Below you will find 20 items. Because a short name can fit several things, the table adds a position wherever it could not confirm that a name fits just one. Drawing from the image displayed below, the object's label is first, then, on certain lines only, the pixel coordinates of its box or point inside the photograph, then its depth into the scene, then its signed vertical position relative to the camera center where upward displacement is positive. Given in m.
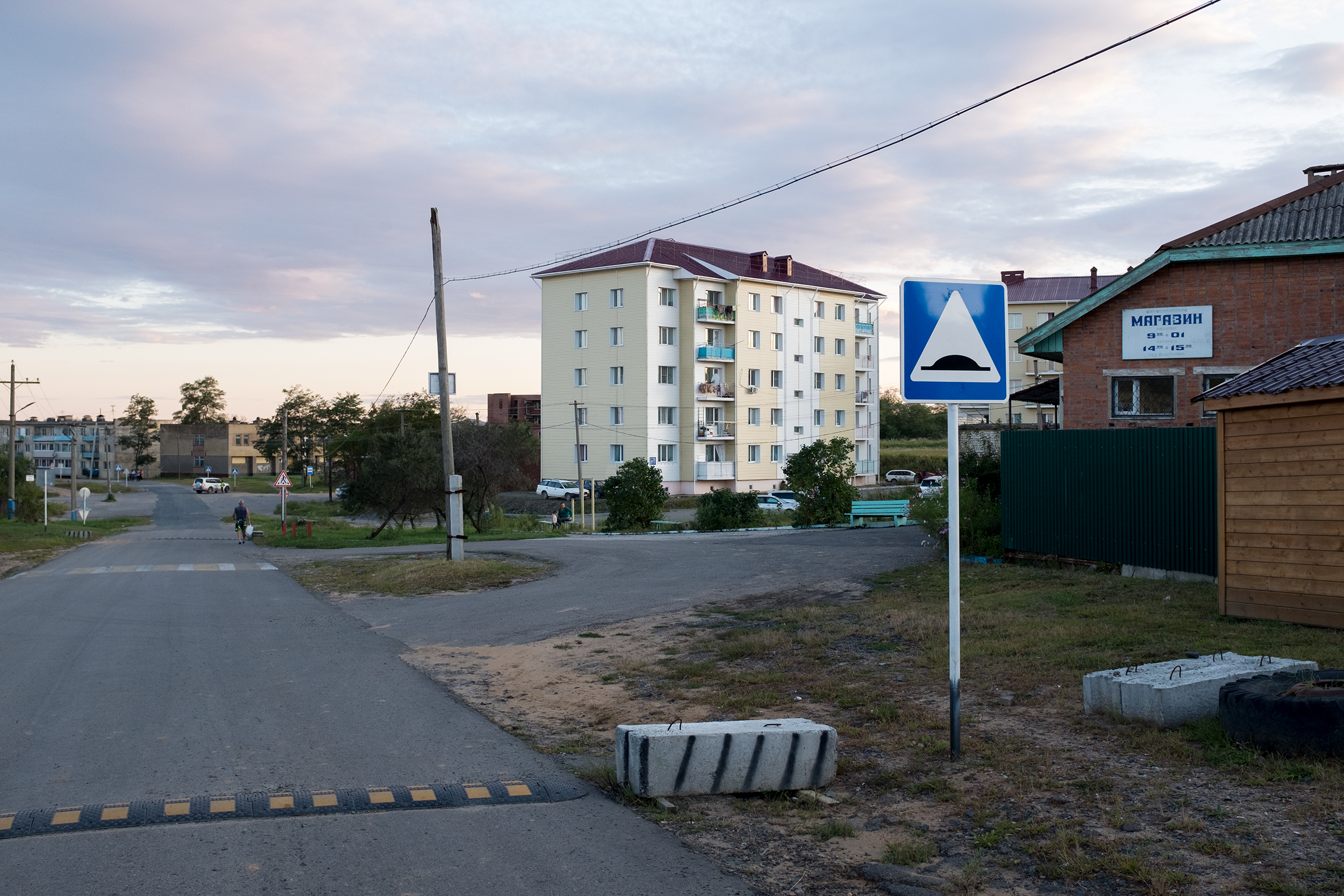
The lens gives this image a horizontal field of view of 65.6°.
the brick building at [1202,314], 17.38 +2.49
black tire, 5.93 -1.54
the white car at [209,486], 97.19 -2.60
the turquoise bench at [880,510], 37.84 -1.94
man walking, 35.03 -2.10
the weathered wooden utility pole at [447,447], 21.14 +0.22
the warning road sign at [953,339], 6.45 +0.74
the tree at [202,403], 154.75 +8.23
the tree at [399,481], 39.59 -0.89
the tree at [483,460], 46.81 -0.14
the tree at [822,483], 38.12 -0.96
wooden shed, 10.49 -0.34
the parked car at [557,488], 67.94 -2.01
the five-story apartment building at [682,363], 66.38 +6.27
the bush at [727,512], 39.50 -2.09
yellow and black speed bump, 5.68 -2.01
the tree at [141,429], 144.75 +4.00
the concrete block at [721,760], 6.17 -1.80
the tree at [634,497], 40.84 -1.56
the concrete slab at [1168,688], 6.94 -1.57
